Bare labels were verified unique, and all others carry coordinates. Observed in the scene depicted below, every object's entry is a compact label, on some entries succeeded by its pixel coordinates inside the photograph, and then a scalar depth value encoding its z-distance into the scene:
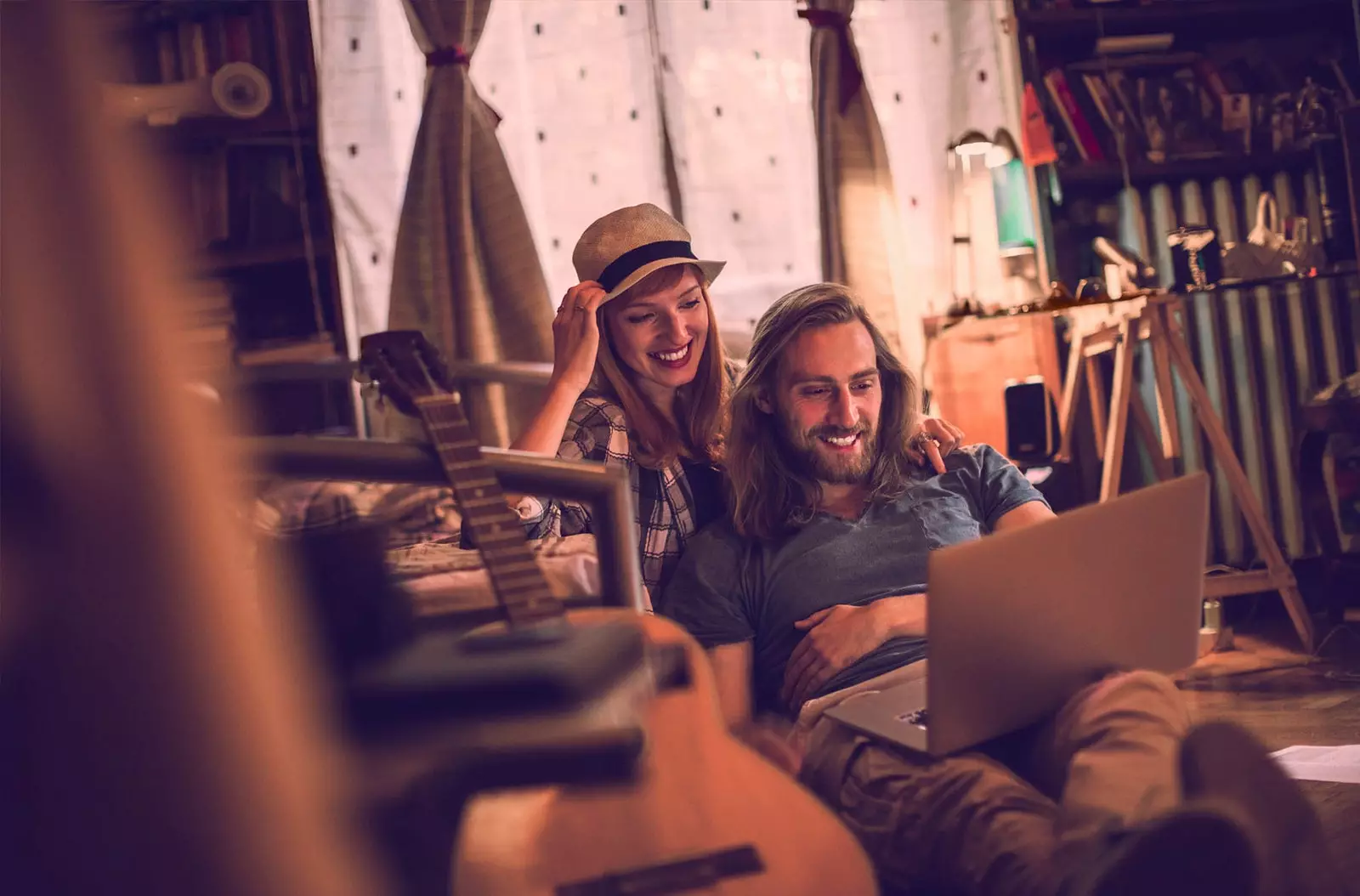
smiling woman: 1.71
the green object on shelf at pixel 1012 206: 3.17
